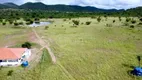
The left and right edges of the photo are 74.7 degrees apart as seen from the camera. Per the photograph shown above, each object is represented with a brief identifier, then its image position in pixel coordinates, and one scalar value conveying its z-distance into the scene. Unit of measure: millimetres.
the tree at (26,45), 31426
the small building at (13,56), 26203
